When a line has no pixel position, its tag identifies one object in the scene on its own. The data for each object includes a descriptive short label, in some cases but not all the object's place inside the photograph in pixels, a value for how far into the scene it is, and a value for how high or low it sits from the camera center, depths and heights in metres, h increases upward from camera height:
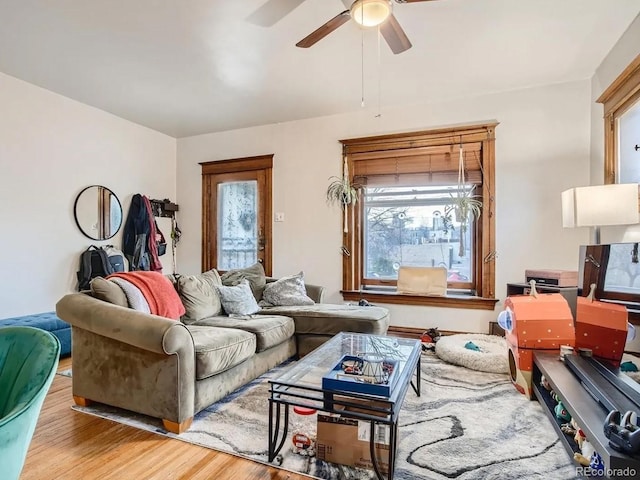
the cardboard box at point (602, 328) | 1.87 -0.48
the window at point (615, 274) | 1.62 -0.16
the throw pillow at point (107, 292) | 2.25 -0.31
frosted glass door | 4.97 +0.27
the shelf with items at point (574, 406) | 1.18 -0.72
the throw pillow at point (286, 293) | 3.47 -0.50
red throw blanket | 2.44 -0.35
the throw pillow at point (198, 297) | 2.88 -0.45
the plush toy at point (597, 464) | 1.43 -0.90
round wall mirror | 4.05 +0.37
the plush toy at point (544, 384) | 2.19 -0.88
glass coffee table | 1.47 -0.67
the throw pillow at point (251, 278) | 3.55 -0.35
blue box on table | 1.50 -0.62
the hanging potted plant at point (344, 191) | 4.29 +0.64
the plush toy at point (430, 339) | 3.50 -0.98
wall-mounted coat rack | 4.99 +0.52
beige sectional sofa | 1.92 -0.69
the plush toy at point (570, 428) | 1.78 -0.95
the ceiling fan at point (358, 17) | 2.02 +1.34
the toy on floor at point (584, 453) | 1.56 -0.94
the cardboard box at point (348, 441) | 1.59 -0.91
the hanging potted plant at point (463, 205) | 3.79 +0.42
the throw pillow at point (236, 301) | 3.12 -0.51
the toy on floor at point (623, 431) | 1.17 -0.65
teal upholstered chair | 0.91 -0.41
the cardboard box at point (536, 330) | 2.30 -0.56
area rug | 1.62 -1.03
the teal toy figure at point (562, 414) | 1.90 -0.92
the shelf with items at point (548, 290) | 2.43 -0.40
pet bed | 2.83 -0.92
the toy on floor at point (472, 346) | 3.12 -0.92
